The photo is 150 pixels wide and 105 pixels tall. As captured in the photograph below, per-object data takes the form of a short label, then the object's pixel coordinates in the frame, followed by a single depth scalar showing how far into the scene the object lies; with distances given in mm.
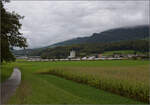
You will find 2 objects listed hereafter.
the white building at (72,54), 123088
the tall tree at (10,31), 17219
